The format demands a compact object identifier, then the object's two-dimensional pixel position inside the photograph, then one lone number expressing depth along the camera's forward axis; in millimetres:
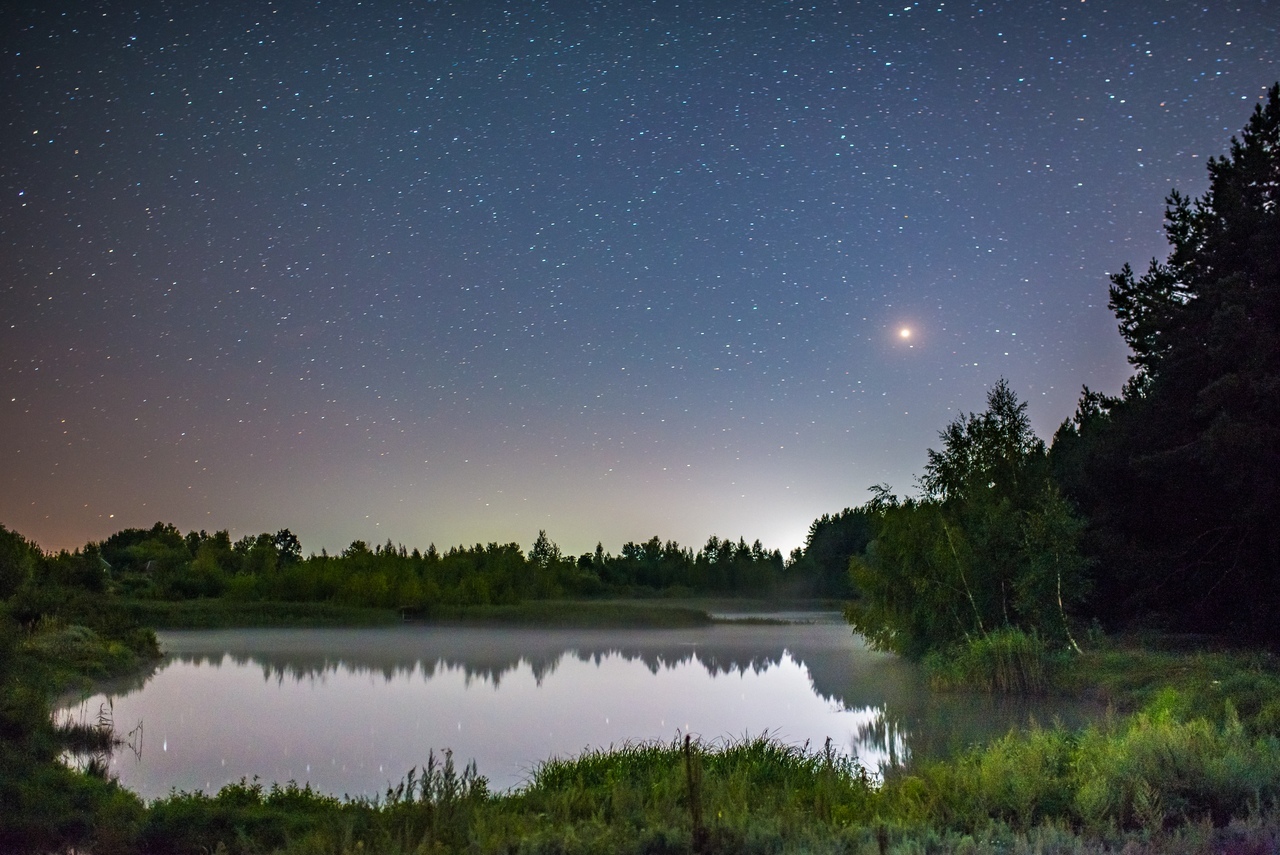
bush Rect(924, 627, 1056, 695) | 20734
